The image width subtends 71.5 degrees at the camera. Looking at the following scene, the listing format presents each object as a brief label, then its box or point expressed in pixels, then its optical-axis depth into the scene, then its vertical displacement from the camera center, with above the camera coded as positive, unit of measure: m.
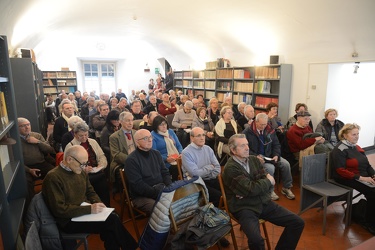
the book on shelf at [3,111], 2.25 -0.22
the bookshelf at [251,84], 6.71 +0.05
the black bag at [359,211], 3.29 -1.59
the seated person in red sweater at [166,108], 6.97 -0.59
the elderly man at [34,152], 3.46 -0.94
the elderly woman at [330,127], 4.66 -0.74
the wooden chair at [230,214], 2.55 -1.27
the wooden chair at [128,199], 2.81 -1.24
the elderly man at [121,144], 3.51 -0.82
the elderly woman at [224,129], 4.78 -0.80
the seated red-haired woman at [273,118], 5.13 -0.65
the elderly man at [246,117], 5.32 -0.66
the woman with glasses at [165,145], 3.65 -0.83
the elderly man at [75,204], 2.21 -1.02
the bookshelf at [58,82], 12.38 +0.17
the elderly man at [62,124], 4.62 -0.68
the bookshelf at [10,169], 2.00 -0.77
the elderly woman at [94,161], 3.22 -0.98
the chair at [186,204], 2.34 -1.10
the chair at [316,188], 3.19 -1.26
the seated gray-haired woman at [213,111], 6.07 -0.59
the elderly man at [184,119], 5.63 -0.74
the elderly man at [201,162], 3.10 -0.94
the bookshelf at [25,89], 4.96 -0.07
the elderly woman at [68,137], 3.65 -0.72
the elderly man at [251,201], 2.45 -1.11
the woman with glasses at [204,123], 5.30 -0.75
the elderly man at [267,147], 4.01 -0.95
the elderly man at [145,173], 2.76 -0.96
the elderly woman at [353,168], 3.18 -1.03
